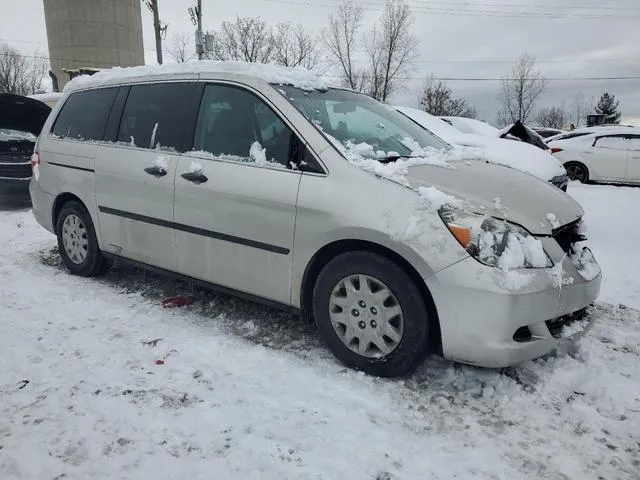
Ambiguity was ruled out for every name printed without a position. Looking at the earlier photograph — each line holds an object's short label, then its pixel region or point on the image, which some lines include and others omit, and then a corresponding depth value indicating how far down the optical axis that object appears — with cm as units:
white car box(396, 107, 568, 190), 677
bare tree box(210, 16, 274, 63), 4847
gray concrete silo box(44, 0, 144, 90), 5034
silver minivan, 277
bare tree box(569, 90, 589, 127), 7916
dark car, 812
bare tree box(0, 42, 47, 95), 5531
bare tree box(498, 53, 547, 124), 5403
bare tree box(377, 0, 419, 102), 4016
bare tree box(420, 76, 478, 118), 5394
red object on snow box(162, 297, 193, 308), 425
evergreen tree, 6912
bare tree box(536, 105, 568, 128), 8205
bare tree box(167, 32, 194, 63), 4765
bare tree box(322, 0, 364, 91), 4125
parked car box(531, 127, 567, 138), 2444
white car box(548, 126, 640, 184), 1252
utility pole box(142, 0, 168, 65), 2411
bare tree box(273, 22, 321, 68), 4712
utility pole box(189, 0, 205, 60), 2136
